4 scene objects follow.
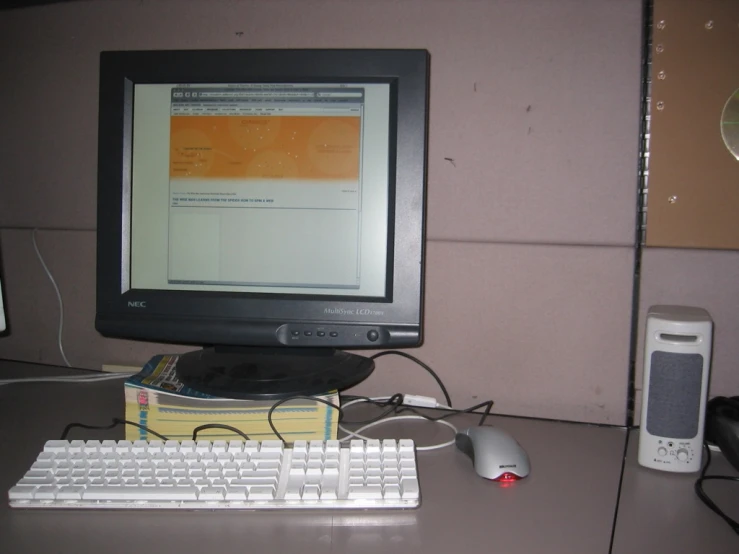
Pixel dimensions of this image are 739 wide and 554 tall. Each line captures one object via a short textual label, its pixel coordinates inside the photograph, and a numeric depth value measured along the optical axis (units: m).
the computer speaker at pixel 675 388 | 0.68
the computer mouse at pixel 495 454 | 0.66
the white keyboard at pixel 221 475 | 0.58
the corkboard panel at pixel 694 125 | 0.79
